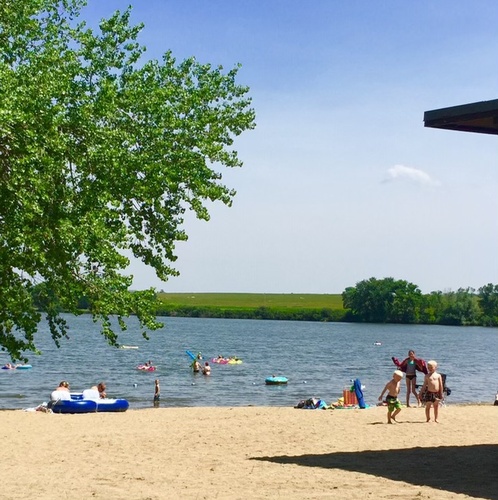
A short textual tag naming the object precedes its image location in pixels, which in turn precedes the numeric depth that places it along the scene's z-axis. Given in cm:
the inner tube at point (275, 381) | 5859
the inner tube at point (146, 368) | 6931
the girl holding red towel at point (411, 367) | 2942
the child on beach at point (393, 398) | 2353
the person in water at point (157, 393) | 4334
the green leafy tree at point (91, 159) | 1859
